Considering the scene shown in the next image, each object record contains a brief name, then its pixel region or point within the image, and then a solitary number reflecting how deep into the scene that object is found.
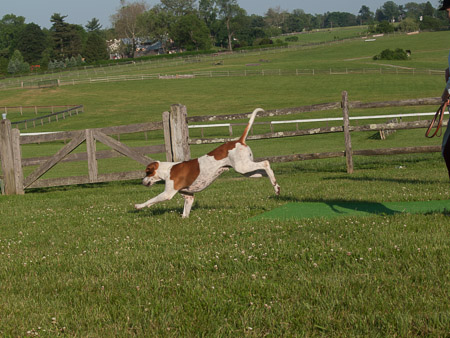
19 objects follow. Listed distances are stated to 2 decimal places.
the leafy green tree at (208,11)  165.00
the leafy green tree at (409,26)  146.88
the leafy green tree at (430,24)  146.88
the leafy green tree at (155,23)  148.62
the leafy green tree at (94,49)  134.88
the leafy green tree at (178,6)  162.38
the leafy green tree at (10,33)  155.62
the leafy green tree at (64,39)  133.88
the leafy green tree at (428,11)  190.48
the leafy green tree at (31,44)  141.25
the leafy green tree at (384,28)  147.50
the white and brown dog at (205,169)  8.51
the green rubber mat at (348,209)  8.32
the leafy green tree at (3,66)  120.30
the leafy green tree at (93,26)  193.00
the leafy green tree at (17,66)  118.31
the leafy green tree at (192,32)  141.25
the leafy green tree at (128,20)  149.75
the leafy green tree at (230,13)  158.12
